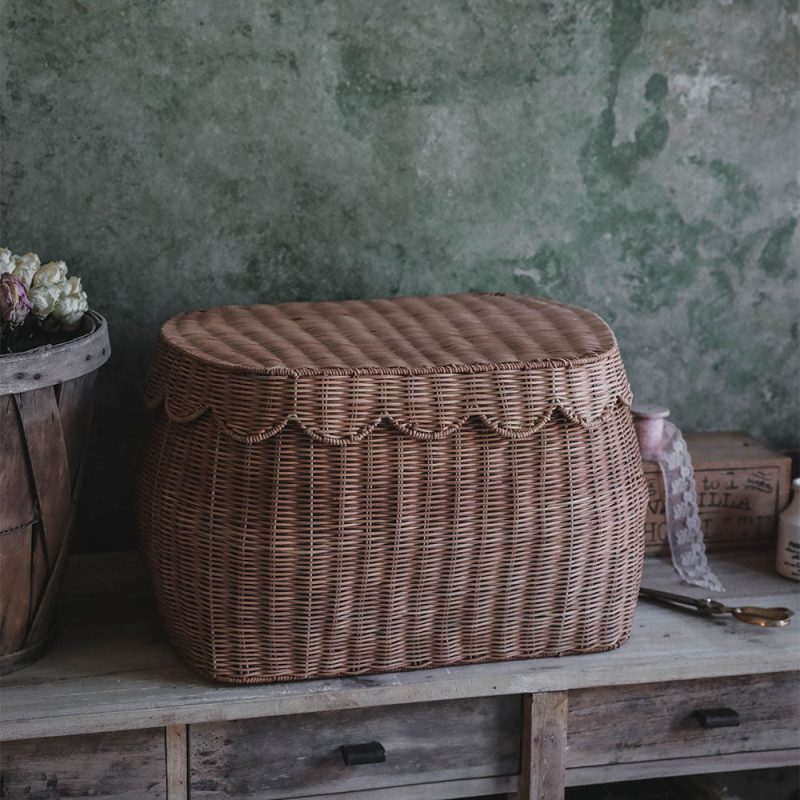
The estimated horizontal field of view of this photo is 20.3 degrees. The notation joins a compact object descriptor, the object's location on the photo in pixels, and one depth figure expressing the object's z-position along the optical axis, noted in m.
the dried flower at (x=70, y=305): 2.17
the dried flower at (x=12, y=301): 2.11
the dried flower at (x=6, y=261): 2.14
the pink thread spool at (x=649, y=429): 2.44
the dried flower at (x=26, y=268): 2.16
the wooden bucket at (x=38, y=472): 2.09
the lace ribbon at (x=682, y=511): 2.44
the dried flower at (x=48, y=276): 2.16
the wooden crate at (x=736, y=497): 2.47
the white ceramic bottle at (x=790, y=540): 2.42
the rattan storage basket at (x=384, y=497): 2.09
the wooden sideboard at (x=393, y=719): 2.12
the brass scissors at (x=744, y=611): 2.29
